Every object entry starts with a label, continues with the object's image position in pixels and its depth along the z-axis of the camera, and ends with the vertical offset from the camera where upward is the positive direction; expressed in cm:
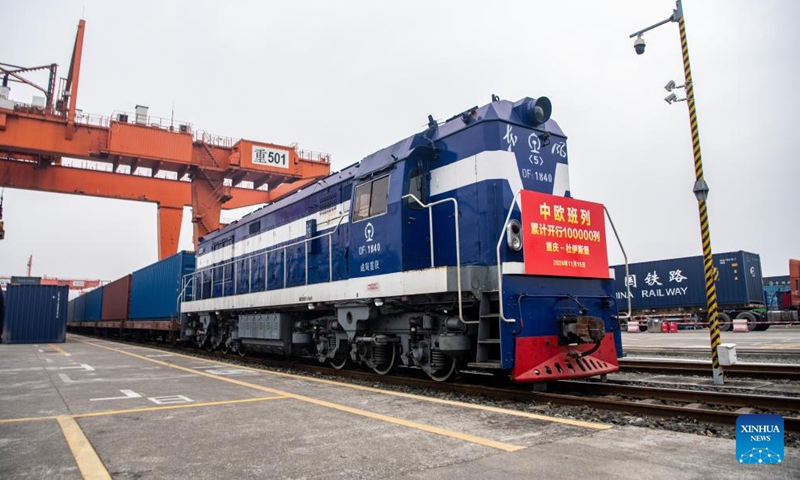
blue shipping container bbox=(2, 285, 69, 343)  2370 -3
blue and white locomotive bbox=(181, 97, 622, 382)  632 +62
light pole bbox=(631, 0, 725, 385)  747 +147
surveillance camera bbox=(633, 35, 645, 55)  861 +429
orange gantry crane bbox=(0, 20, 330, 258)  2370 +762
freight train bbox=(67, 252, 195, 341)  1836 +51
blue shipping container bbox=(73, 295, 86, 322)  3963 +32
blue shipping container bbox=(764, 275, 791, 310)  2796 +75
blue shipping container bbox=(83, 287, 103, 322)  3300 +50
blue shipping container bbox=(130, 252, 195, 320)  1827 +96
